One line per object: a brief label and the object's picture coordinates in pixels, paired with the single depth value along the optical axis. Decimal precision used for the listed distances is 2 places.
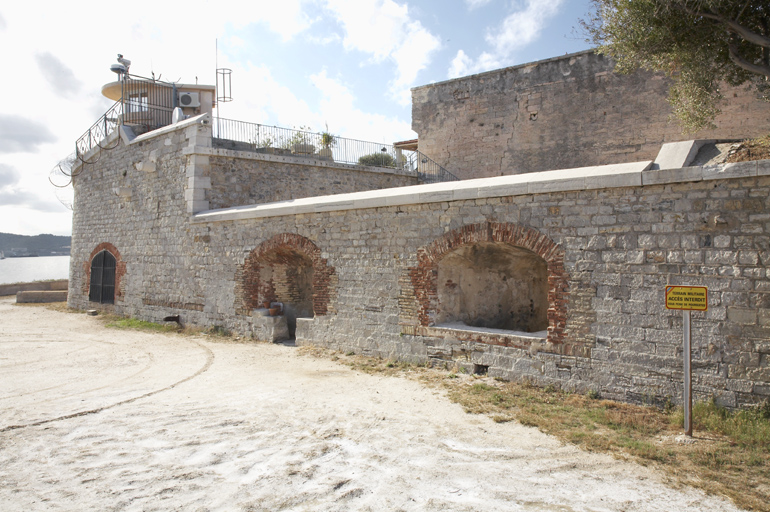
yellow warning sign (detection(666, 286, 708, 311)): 5.13
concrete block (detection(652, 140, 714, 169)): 6.29
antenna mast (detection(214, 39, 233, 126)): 17.01
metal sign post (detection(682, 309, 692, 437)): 5.18
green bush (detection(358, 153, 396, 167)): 17.62
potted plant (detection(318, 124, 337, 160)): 16.03
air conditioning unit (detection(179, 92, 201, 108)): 17.36
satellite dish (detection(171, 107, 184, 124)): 14.98
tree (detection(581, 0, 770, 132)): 7.17
